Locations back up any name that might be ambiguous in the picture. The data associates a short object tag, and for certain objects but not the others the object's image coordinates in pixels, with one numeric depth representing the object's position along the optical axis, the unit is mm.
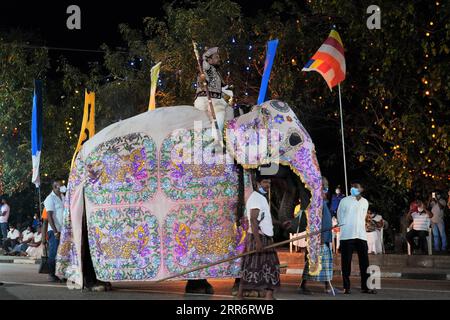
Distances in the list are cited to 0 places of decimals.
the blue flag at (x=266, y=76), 14805
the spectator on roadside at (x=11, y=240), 31250
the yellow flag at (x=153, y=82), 15475
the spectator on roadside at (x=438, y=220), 22250
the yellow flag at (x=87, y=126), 16203
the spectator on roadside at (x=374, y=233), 21312
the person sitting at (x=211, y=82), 13992
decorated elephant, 13289
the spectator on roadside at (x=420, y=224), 20844
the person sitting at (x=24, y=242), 29716
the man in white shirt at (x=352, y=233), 14281
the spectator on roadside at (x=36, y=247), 27219
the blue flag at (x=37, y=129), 18750
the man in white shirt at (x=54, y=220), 16812
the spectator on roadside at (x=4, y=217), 31719
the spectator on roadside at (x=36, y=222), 31155
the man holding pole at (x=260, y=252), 12422
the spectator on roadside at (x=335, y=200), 22469
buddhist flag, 18750
